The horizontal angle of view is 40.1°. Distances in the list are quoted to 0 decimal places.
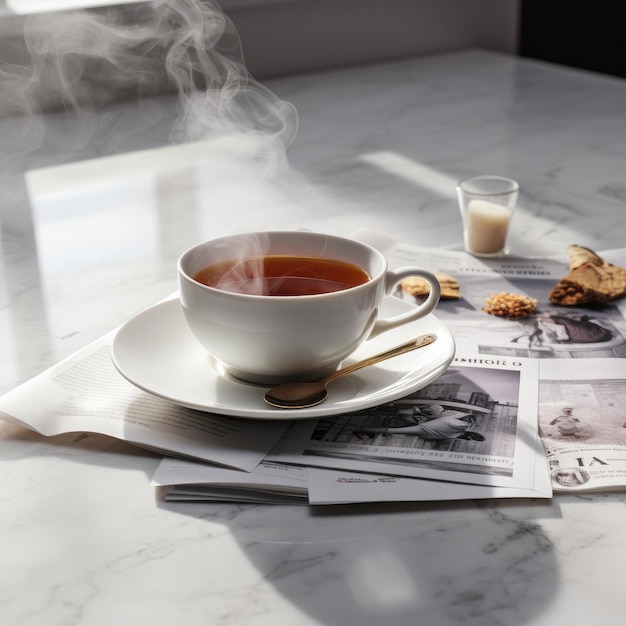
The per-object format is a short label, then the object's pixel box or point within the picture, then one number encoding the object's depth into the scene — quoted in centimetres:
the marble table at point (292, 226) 52
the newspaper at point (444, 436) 63
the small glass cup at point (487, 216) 111
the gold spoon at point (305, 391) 67
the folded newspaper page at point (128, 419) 65
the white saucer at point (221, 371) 65
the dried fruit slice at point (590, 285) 94
